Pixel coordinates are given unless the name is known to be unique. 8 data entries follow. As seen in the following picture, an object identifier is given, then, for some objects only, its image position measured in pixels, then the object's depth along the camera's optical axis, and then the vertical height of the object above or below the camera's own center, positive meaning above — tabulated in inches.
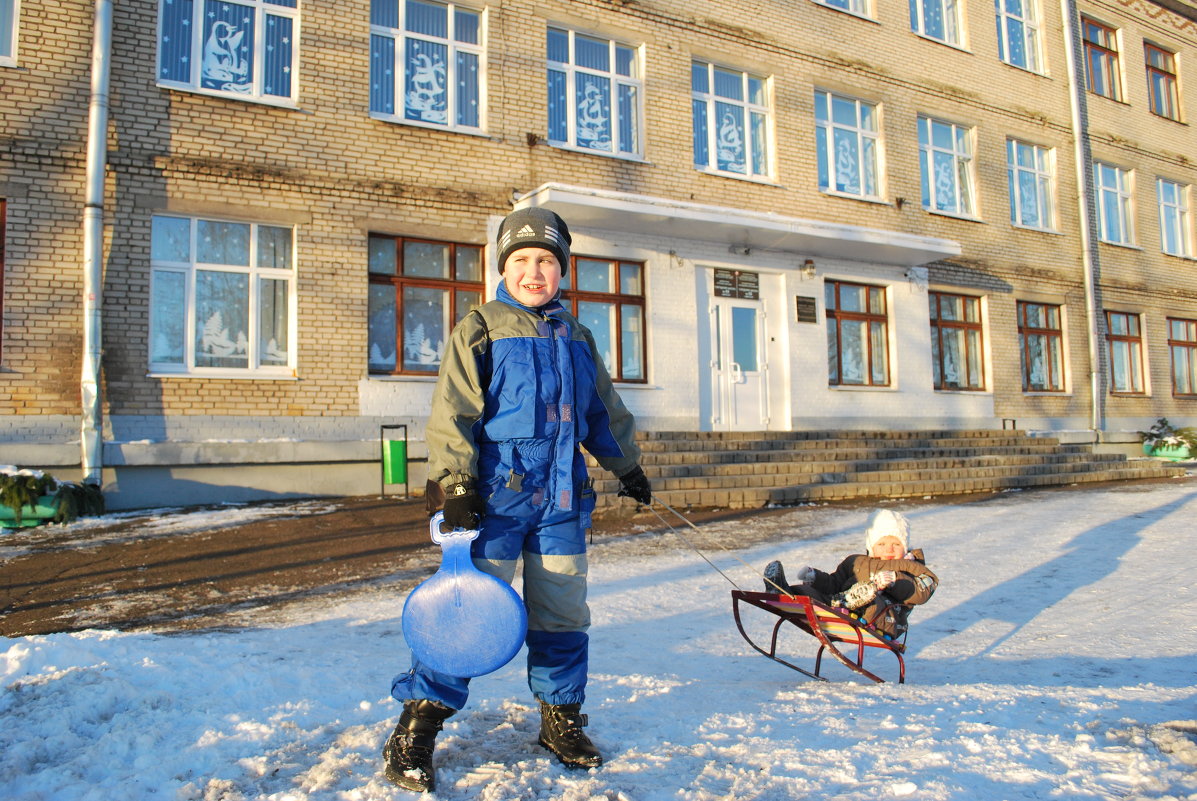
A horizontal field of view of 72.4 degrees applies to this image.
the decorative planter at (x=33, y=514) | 294.2 -18.3
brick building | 362.3 +133.0
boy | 95.6 -2.3
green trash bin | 377.1 -2.5
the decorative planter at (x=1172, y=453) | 651.5 -10.2
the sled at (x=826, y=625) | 141.1 -31.3
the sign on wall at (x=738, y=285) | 516.1 +104.7
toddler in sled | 146.3 -24.5
